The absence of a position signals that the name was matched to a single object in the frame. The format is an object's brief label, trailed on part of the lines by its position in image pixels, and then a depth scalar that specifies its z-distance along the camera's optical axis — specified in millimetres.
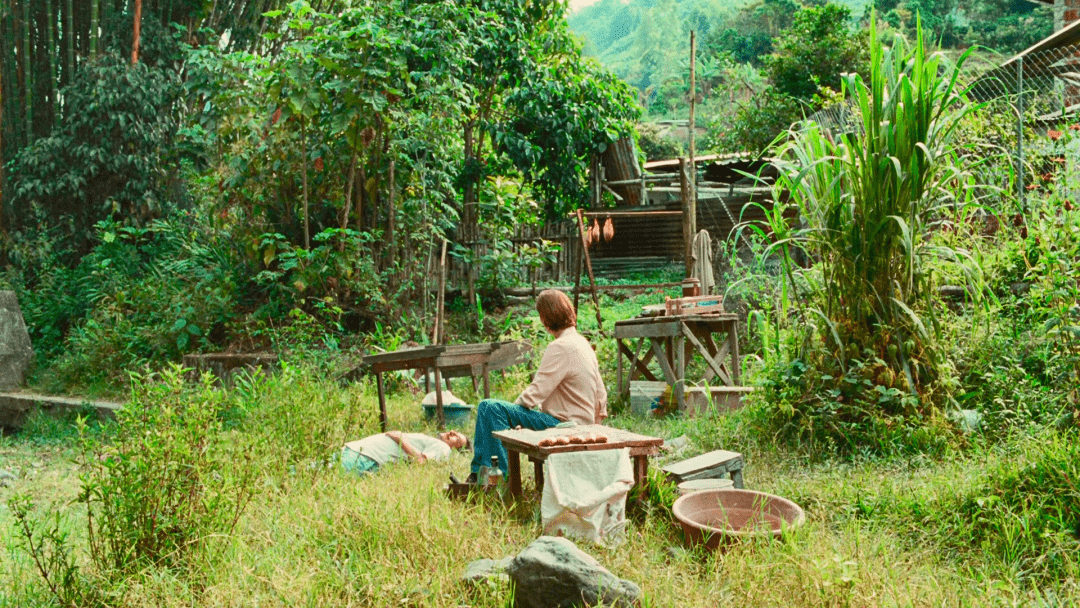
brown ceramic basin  3521
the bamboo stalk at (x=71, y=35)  12055
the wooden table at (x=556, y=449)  3840
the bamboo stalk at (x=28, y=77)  12117
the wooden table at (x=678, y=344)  7047
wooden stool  4234
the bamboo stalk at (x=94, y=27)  11891
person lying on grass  5094
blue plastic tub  6684
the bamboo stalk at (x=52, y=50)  12086
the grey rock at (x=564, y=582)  2980
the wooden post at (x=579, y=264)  9528
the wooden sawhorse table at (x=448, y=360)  6113
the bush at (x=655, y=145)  26328
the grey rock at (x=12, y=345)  9625
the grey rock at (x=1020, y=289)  6102
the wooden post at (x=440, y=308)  9219
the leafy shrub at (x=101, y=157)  11312
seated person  4551
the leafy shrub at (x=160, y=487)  3273
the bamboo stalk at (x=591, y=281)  9384
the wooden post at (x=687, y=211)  9656
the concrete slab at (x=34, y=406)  8102
